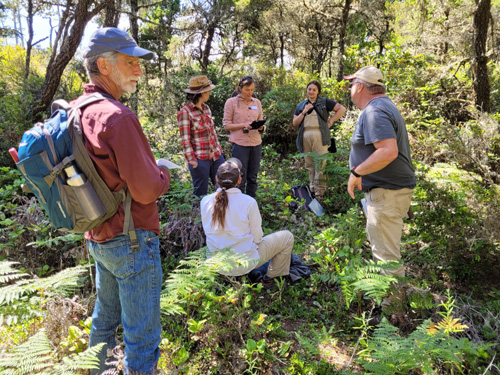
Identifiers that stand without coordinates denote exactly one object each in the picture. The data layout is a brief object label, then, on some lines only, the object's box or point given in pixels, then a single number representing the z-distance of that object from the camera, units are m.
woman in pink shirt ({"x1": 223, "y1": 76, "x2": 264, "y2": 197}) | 4.97
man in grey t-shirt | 2.83
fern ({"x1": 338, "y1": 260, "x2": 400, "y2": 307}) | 2.42
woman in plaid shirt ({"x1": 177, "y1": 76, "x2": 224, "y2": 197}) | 4.32
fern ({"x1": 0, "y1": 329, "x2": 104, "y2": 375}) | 1.59
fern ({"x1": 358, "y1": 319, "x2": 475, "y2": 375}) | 1.94
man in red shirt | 1.61
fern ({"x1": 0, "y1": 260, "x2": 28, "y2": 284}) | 2.27
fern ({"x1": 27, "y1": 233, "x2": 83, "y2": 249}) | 3.38
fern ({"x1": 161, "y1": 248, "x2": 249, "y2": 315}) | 2.44
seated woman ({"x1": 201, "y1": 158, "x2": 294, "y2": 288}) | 3.12
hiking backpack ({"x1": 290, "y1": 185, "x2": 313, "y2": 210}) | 5.64
